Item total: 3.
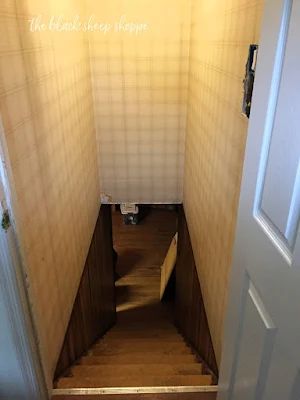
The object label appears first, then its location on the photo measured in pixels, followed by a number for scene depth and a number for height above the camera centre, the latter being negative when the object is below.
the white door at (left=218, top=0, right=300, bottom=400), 0.70 -0.42
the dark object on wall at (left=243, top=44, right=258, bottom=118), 1.16 -0.13
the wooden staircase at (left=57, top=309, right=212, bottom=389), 1.85 -2.08
